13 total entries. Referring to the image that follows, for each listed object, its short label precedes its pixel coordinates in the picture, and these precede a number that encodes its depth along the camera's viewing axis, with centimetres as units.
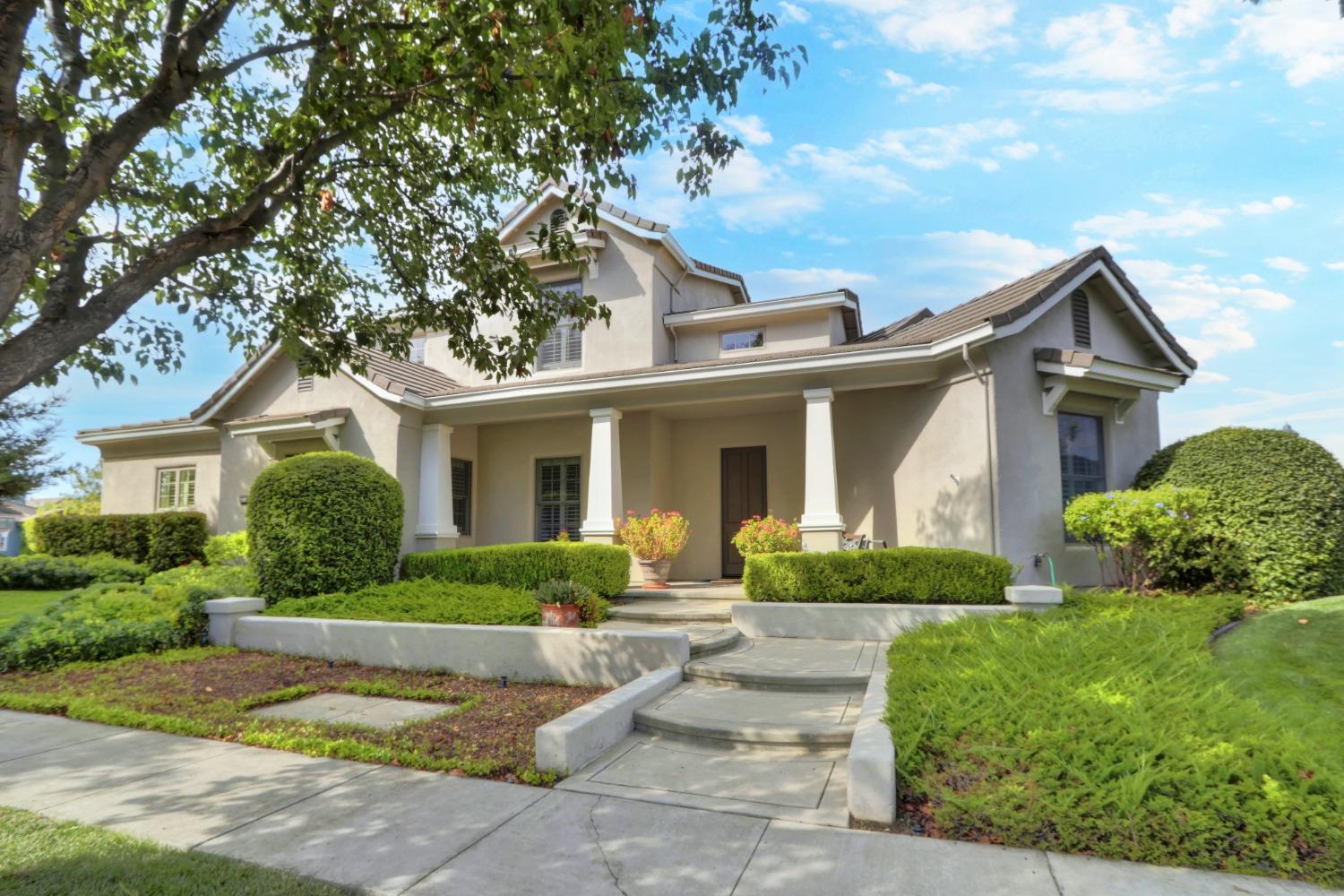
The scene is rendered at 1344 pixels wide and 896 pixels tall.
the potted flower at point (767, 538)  1022
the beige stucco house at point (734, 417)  1024
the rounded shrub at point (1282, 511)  889
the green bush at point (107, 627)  784
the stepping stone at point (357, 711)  588
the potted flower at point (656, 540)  1152
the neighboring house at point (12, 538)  2297
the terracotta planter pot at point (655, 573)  1169
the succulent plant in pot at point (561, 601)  809
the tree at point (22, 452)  1791
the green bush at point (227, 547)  1302
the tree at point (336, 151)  445
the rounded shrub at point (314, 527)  974
